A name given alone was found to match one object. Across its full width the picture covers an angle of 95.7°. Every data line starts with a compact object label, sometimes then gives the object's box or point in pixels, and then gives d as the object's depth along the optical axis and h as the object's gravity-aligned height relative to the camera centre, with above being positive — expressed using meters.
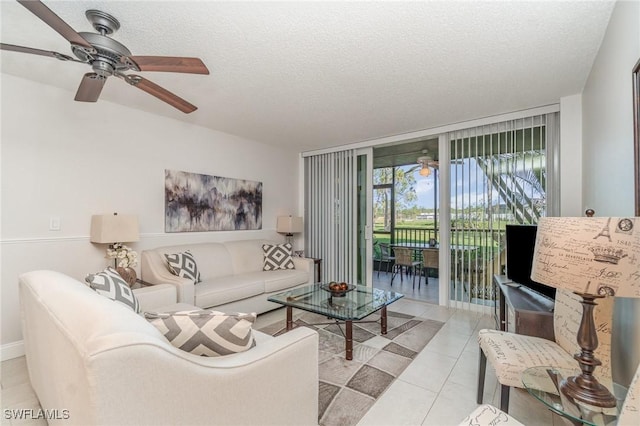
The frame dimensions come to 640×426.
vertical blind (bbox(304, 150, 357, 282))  4.79 +0.05
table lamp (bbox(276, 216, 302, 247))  4.78 -0.16
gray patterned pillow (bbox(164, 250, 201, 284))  3.09 -0.55
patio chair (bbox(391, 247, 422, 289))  5.36 -0.83
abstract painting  3.67 +0.17
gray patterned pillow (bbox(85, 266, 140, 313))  1.83 -0.47
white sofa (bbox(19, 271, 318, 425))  0.82 -0.56
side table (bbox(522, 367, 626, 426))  1.09 -0.77
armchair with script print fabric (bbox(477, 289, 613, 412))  1.45 -0.77
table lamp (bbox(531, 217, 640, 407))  1.00 -0.18
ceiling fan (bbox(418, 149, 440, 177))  5.19 +0.96
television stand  2.00 -0.69
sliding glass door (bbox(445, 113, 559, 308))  3.23 +0.30
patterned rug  1.84 -1.21
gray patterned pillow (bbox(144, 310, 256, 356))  1.17 -0.48
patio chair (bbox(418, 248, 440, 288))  5.06 -0.75
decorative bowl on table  2.91 -0.75
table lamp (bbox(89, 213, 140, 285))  2.81 -0.19
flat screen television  2.52 -0.35
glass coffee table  2.44 -0.84
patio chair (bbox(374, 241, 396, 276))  6.04 -0.86
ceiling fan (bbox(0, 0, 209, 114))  1.58 +0.92
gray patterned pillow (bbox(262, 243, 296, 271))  4.10 -0.61
